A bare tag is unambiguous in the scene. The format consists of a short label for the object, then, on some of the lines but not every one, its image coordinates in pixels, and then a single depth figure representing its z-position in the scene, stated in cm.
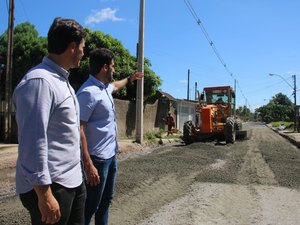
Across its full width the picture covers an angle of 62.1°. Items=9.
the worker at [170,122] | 1665
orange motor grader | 1233
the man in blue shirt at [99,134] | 226
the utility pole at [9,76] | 1105
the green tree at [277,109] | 7064
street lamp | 3307
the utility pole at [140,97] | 1129
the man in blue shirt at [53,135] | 149
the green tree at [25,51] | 1511
